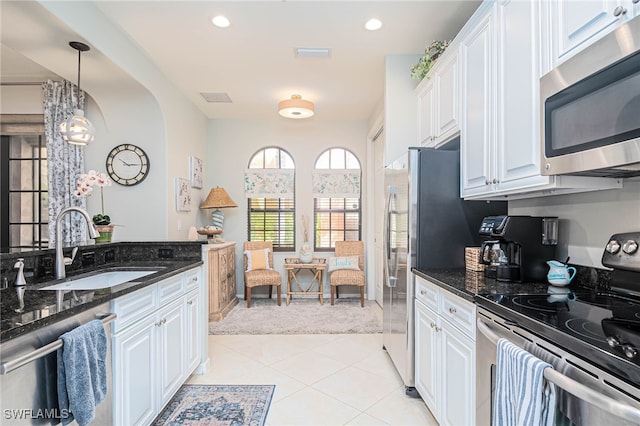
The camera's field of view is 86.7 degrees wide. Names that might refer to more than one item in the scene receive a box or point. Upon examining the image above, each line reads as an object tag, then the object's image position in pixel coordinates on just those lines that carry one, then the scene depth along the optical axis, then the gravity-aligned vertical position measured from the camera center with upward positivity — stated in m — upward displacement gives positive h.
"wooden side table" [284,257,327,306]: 4.91 -0.86
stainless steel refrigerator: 2.34 -0.02
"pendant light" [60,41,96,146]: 2.59 +0.67
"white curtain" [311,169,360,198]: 5.43 +0.55
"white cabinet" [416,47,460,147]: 2.33 +0.88
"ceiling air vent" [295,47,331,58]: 3.08 +1.52
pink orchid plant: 2.44 +0.25
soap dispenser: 1.71 -0.30
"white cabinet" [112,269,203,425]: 1.63 -0.77
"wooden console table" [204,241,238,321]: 4.16 -0.83
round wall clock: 3.54 +0.55
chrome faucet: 1.90 -0.18
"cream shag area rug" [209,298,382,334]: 3.78 -1.26
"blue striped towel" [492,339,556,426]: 0.99 -0.54
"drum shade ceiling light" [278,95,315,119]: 4.11 +1.33
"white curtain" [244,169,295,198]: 5.46 +0.54
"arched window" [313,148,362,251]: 5.49 +0.05
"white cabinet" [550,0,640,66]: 1.14 +0.71
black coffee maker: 1.82 -0.16
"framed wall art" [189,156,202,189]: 4.54 +0.63
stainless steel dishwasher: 1.06 -0.54
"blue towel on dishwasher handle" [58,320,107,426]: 1.24 -0.60
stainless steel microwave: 1.05 +0.38
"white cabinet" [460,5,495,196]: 1.90 +0.65
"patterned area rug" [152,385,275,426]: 2.09 -1.26
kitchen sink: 2.07 -0.41
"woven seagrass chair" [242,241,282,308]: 4.73 -0.87
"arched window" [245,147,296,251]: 5.47 +0.17
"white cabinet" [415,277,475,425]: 1.57 -0.74
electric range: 0.86 -0.35
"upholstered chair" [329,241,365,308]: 4.73 -0.86
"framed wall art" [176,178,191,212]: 3.97 +0.26
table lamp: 4.79 +0.20
